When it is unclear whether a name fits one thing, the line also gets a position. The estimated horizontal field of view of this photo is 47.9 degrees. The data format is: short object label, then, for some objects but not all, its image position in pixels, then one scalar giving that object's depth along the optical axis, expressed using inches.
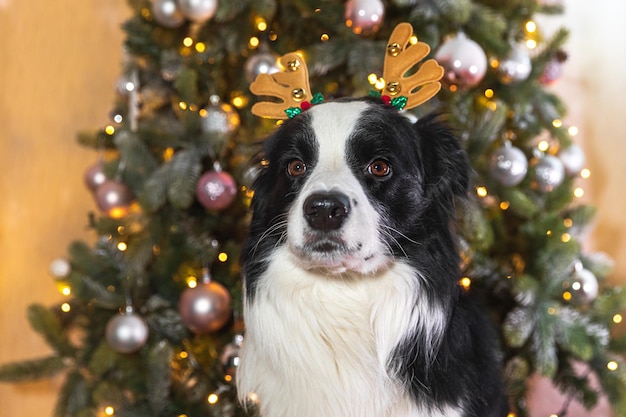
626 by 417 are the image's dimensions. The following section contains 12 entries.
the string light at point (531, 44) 98.2
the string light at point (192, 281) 91.1
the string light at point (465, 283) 70.9
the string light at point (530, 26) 96.3
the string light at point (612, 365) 90.1
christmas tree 86.4
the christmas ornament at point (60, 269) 96.0
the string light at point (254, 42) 93.4
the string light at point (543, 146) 97.1
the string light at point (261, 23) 92.2
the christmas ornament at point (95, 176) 98.8
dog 61.7
